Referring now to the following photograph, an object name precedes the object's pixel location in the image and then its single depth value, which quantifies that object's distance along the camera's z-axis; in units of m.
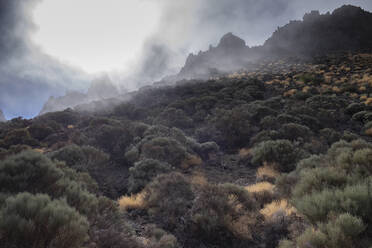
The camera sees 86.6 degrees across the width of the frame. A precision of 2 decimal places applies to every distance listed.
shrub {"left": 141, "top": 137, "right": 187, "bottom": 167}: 9.79
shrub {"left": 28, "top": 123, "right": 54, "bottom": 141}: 15.35
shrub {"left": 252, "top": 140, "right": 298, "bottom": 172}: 8.41
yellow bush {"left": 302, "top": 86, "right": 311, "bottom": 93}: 21.36
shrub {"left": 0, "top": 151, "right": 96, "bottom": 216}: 3.33
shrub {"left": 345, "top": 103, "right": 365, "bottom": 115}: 15.13
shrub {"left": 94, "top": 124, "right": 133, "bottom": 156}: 12.25
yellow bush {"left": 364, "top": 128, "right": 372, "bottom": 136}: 11.55
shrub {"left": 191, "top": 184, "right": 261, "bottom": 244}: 4.32
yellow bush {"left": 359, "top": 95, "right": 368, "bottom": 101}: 16.95
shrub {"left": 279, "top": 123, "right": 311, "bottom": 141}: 11.20
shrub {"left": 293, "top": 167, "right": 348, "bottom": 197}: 3.73
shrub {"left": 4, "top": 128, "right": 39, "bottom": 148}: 13.70
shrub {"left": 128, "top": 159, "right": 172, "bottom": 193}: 7.47
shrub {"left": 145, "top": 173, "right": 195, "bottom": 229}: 5.11
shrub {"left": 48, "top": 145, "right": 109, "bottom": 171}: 8.53
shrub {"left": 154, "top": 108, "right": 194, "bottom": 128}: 17.28
